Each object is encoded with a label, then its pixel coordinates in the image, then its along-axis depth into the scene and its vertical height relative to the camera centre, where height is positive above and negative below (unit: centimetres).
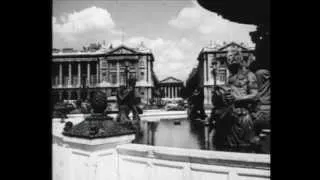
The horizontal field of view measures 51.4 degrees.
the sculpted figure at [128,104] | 605 -20
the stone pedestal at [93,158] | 376 -74
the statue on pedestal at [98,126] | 379 -39
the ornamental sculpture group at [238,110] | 392 -21
